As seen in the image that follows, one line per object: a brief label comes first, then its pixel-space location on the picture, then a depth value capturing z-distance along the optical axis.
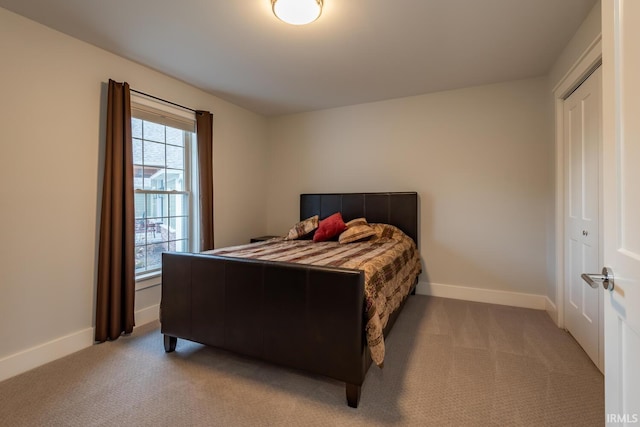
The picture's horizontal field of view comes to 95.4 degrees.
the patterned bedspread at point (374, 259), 1.69
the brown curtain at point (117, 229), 2.39
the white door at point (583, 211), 2.02
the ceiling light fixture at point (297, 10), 1.78
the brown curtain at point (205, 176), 3.27
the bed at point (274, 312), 1.63
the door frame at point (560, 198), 2.59
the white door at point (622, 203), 0.77
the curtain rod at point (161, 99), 2.70
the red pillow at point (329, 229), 3.36
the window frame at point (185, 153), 2.78
